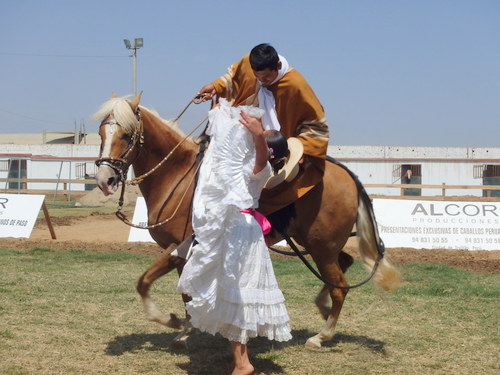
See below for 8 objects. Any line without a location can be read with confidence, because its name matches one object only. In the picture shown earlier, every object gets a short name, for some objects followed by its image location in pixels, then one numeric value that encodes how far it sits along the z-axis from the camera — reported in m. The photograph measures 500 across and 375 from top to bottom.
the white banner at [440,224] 12.73
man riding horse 5.48
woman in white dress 4.46
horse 5.49
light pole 33.41
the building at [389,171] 34.16
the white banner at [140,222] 13.27
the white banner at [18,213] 13.84
